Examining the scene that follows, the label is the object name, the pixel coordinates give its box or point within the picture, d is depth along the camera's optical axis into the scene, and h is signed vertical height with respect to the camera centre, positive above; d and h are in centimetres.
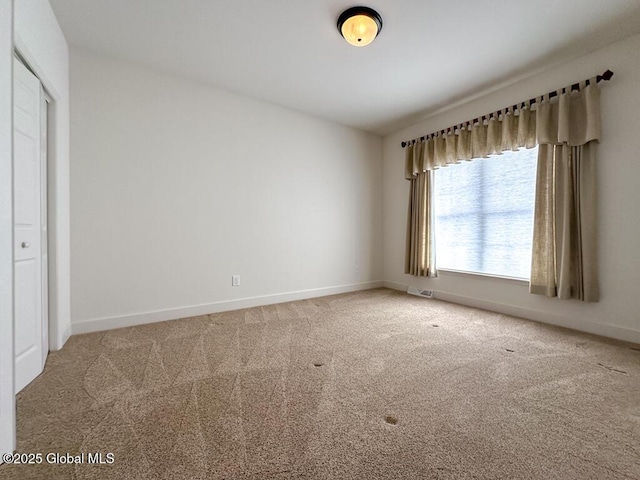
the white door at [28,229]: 166 +3
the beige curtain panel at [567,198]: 251 +42
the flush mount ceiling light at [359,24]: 206 +169
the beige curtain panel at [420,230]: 390 +12
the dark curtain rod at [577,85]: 239 +148
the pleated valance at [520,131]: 253 +123
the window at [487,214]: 304 +32
